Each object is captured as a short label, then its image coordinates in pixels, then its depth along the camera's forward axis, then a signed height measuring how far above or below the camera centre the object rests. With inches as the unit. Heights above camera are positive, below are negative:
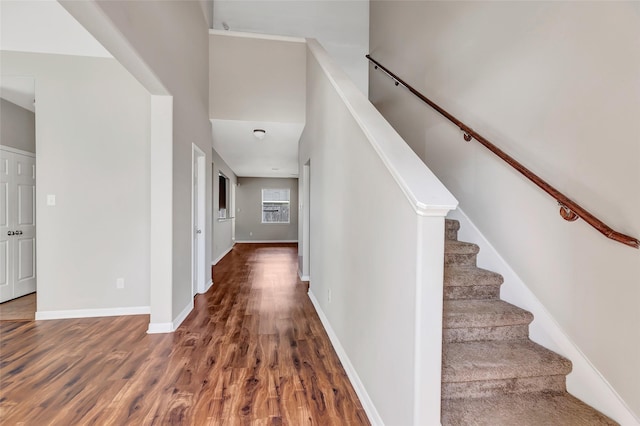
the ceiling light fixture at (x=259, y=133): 165.0 +45.4
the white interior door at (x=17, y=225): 130.0 -10.3
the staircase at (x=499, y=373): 51.0 -32.5
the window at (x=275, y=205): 395.5 +3.3
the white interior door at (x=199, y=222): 142.4 -8.2
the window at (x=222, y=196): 270.4 +11.9
